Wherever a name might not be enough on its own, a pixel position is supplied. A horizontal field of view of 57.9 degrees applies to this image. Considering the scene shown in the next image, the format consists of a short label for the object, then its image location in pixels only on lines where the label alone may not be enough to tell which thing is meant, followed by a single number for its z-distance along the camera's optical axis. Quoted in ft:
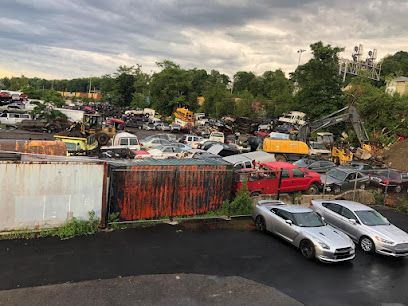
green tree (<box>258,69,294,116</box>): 222.19
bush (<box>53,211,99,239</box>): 39.52
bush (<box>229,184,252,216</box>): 50.87
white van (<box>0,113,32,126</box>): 134.51
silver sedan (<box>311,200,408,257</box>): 40.50
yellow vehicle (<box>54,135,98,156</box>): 72.38
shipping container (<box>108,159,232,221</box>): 44.11
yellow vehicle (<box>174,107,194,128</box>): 184.59
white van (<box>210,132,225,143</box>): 123.75
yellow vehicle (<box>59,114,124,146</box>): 99.04
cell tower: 251.19
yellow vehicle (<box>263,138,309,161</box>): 100.07
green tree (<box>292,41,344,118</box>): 148.46
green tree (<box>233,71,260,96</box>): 305.53
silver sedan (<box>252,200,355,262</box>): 37.37
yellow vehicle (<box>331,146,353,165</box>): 102.94
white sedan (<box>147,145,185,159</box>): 79.87
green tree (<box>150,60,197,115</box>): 239.30
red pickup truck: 55.21
